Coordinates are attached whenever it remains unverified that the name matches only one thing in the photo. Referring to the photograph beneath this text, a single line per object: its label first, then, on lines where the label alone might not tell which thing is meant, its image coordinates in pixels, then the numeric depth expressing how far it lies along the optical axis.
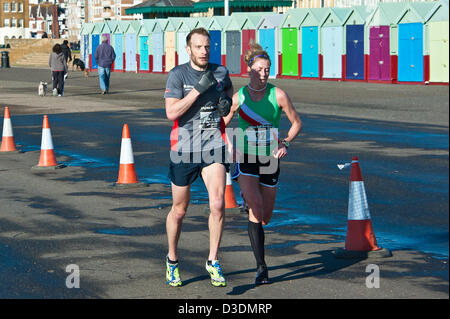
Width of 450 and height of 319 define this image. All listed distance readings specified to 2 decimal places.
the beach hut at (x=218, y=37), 48.28
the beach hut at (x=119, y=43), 58.69
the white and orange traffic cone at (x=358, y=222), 7.55
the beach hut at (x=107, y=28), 60.12
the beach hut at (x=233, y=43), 46.68
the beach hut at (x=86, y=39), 64.00
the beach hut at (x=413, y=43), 34.25
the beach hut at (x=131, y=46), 56.81
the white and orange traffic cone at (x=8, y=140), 15.84
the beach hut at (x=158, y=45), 53.94
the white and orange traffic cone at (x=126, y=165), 11.90
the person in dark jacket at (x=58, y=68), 30.69
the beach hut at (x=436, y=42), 33.03
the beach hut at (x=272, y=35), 43.66
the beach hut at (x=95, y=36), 62.47
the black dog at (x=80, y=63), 59.22
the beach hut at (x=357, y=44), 37.53
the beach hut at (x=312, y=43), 40.50
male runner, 6.49
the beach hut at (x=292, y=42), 41.91
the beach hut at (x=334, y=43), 38.86
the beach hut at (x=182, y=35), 51.84
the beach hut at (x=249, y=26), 45.56
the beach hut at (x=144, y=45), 55.31
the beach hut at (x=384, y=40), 35.72
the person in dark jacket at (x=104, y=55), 30.88
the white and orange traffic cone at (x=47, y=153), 13.80
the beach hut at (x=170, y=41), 52.94
